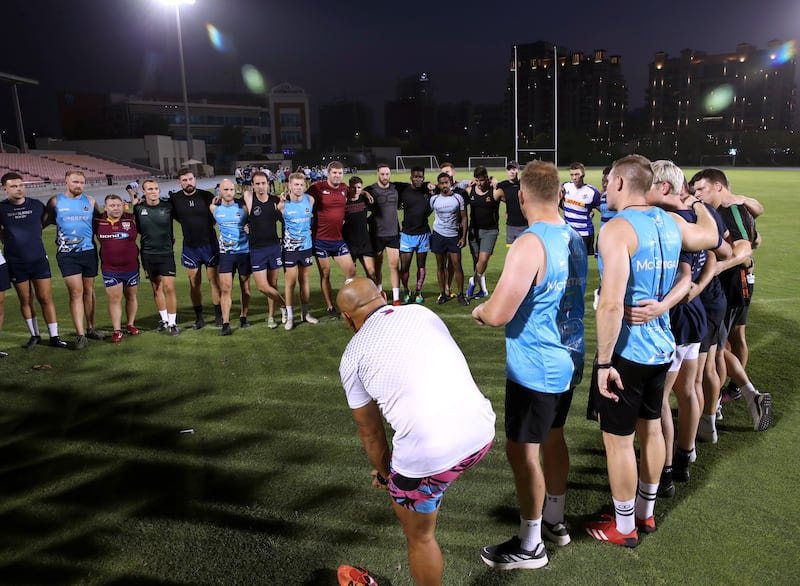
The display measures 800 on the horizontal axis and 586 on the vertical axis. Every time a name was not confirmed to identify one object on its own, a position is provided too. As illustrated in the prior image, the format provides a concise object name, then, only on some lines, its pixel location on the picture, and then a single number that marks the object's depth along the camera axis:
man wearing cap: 9.55
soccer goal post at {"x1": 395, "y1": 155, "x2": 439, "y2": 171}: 63.37
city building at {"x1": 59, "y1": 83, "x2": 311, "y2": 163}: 86.56
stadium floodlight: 28.80
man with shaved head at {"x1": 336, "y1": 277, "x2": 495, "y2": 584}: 2.36
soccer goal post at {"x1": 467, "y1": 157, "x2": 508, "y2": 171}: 61.83
